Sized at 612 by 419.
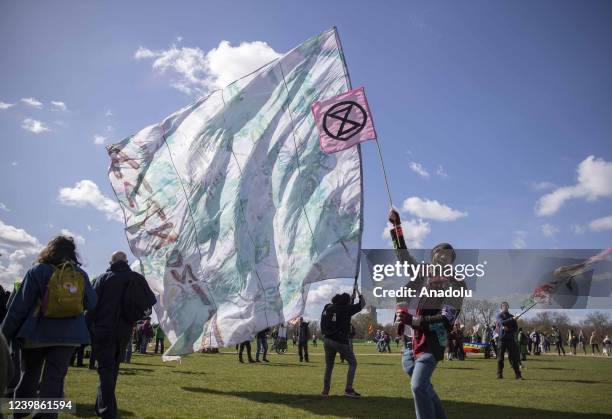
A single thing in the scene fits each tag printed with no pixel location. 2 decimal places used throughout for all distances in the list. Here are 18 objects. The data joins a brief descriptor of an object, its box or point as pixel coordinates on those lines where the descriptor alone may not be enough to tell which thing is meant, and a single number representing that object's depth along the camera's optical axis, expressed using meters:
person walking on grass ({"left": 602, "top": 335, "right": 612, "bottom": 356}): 41.50
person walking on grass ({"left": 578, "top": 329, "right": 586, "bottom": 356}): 45.58
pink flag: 10.83
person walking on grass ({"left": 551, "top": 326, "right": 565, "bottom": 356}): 39.25
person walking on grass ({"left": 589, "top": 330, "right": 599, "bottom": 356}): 43.12
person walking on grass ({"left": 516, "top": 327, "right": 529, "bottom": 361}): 27.96
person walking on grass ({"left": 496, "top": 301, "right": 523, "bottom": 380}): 16.22
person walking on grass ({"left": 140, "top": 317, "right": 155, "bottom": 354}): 29.16
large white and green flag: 10.30
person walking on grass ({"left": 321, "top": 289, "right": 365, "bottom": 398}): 10.80
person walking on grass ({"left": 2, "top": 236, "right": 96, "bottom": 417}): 5.81
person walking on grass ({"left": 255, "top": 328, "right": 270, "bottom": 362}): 23.86
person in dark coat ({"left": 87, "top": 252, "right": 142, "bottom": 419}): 6.83
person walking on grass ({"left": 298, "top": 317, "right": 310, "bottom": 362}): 25.58
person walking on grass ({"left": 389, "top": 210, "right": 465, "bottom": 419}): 5.61
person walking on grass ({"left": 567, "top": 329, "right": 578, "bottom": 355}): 43.06
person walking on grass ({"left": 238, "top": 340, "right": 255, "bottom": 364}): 22.56
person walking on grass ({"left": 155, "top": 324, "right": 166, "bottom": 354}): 30.23
